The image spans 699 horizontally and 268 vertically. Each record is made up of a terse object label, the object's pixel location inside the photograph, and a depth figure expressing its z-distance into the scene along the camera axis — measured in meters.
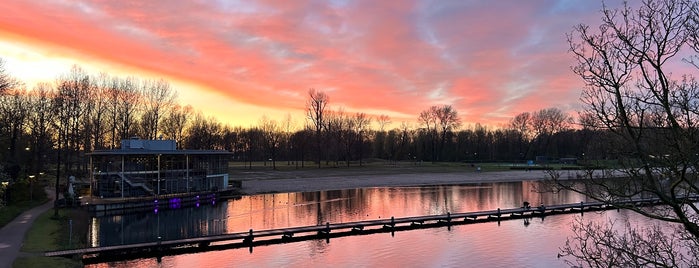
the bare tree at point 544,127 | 142.62
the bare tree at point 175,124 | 95.19
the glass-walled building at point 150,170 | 51.59
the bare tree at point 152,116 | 86.69
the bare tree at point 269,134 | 137.46
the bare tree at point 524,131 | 154.12
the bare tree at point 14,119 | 53.62
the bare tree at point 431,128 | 154.00
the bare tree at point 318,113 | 124.25
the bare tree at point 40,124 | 57.84
